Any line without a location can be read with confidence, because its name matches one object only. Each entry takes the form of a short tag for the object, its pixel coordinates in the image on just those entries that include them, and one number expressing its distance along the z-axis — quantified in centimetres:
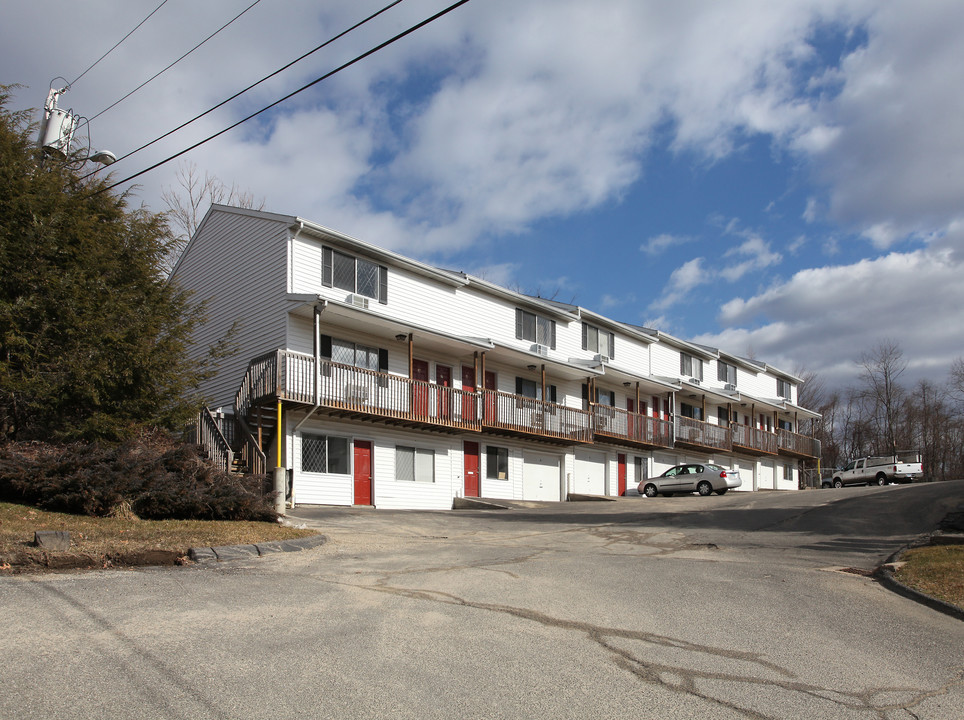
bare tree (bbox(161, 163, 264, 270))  1673
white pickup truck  4206
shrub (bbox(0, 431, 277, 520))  1234
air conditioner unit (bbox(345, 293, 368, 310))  2373
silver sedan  3406
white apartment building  2211
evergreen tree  1374
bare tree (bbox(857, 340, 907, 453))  6431
